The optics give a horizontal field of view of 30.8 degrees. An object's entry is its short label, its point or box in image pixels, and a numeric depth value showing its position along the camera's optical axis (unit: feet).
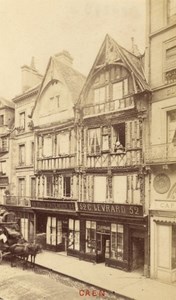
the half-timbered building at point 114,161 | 39.14
